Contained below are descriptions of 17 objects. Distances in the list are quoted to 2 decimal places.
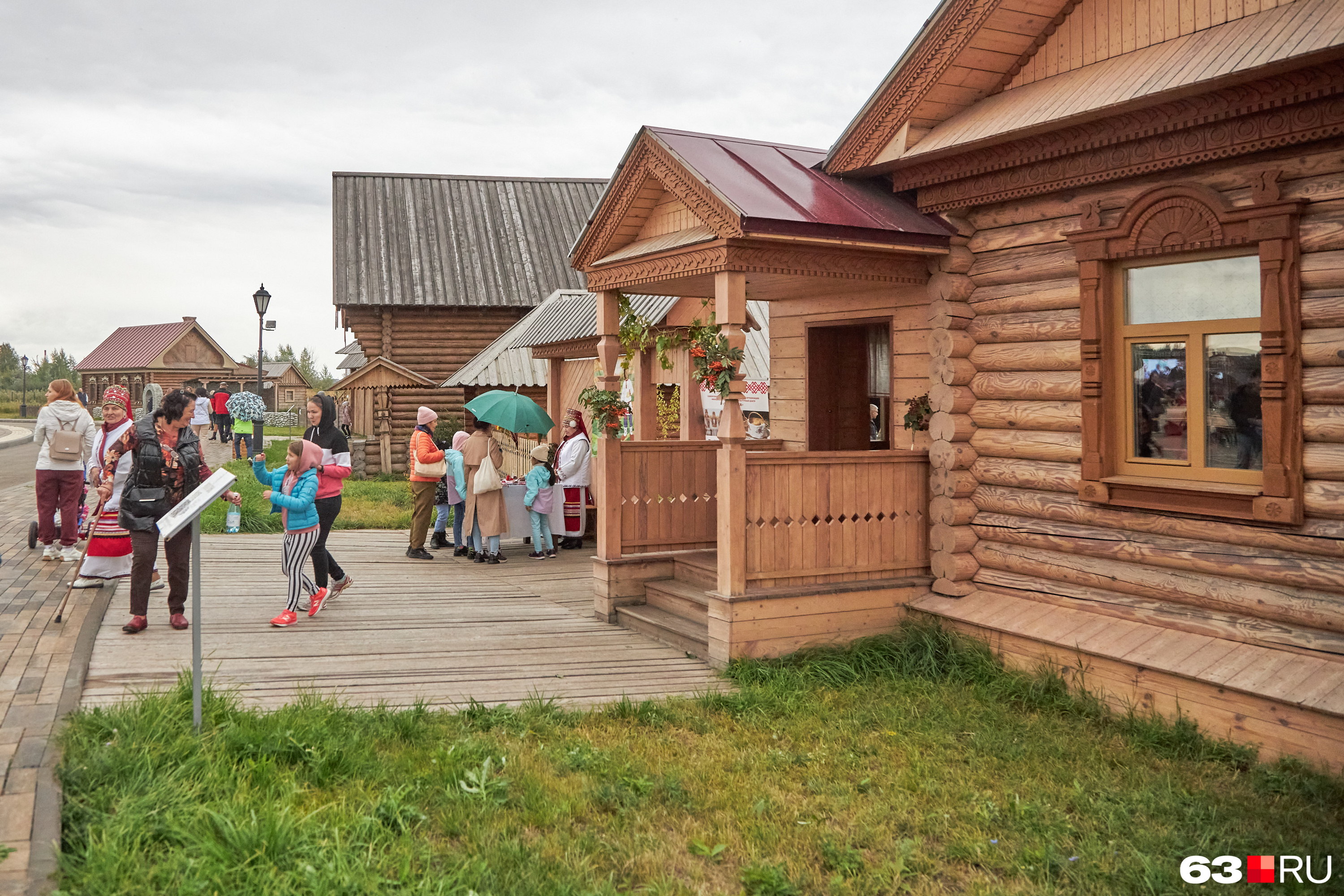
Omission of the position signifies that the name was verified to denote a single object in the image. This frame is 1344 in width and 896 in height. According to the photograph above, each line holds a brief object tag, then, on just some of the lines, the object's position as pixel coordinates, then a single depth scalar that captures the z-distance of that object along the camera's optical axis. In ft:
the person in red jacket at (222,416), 108.47
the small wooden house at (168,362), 201.98
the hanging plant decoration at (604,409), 30.94
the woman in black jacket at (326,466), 30.55
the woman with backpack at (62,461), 37.27
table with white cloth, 44.34
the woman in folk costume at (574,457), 43.04
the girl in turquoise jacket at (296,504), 28.48
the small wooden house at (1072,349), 20.30
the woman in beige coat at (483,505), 41.24
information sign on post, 17.93
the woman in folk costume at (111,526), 31.65
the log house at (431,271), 84.07
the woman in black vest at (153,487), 27.14
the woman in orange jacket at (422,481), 41.47
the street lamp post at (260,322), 71.26
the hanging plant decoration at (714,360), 26.00
